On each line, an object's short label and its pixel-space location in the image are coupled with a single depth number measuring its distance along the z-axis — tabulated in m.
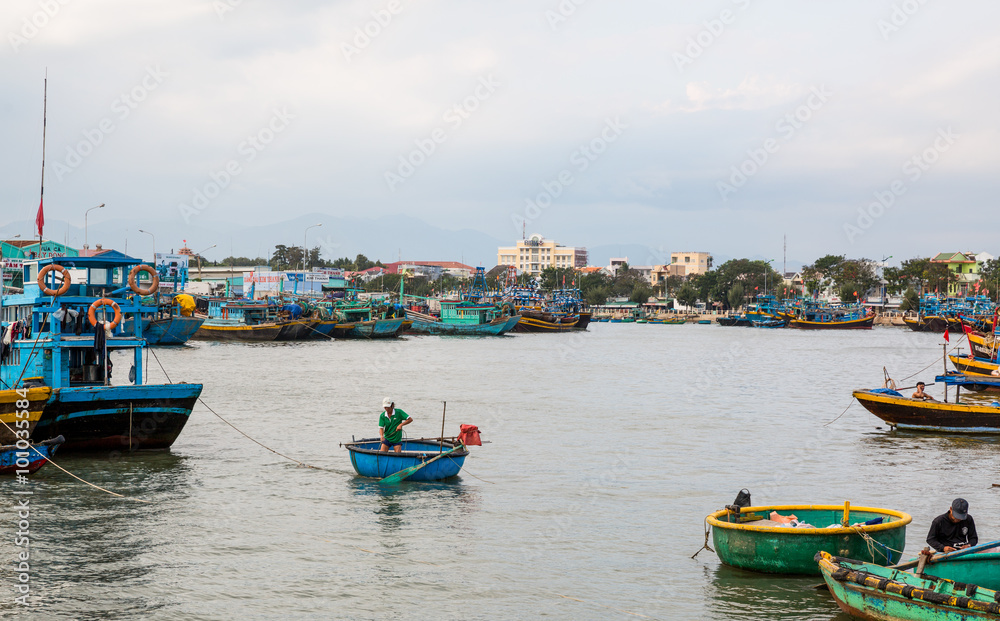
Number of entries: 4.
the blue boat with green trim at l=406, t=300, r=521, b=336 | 98.12
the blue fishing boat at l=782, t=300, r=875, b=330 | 129.12
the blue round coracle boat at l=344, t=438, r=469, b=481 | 18.70
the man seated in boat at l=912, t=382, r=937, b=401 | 26.42
